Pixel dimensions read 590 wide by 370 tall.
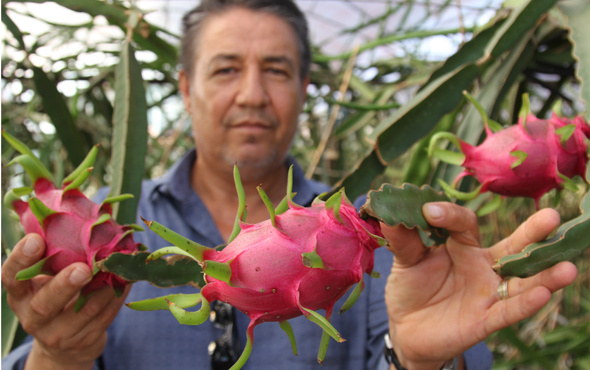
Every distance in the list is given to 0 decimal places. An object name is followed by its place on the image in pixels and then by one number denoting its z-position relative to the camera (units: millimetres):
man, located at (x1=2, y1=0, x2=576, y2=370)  440
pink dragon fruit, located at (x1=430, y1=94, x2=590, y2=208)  360
